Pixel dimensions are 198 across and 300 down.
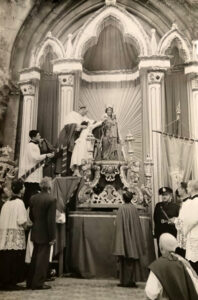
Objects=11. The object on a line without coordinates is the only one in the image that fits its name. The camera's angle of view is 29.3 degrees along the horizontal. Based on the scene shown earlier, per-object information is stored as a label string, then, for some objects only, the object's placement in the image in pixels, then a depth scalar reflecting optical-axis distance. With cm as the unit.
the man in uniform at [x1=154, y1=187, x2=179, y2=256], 570
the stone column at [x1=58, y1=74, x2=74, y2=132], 857
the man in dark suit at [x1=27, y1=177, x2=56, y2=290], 450
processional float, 645
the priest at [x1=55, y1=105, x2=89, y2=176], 677
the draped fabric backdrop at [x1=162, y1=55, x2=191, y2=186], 751
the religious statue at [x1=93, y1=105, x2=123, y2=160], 703
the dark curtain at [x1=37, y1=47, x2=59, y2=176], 894
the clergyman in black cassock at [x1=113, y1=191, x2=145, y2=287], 490
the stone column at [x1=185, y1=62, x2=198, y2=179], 837
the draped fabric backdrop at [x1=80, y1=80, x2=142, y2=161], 905
